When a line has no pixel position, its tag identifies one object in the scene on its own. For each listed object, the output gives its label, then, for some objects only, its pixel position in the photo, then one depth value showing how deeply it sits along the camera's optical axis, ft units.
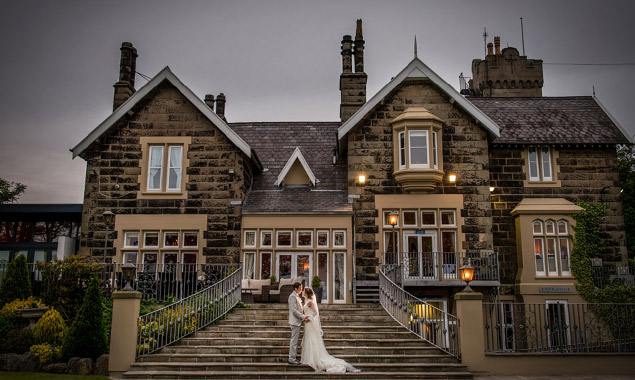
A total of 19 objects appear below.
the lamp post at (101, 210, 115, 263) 61.32
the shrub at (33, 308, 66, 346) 47.67
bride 42.93
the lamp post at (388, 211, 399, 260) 63.77
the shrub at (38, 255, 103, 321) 53.62
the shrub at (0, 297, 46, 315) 50.92
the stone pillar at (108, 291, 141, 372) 44.16
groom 43.75
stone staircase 43.01
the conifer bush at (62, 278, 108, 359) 45.37
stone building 70.03
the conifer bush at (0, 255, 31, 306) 53.78
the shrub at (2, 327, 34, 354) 47.57
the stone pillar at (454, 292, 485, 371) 44.83
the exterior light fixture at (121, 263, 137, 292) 46.82
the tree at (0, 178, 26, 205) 115.18
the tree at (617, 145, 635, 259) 95.81
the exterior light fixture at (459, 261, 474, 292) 47.39
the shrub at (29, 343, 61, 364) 45.34
